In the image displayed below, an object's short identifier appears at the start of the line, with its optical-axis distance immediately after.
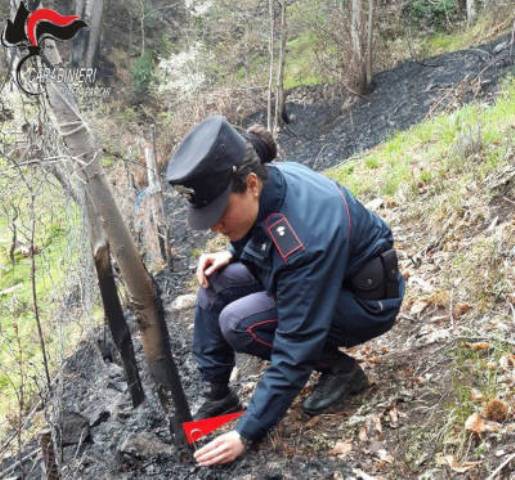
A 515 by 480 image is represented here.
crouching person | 2.12
